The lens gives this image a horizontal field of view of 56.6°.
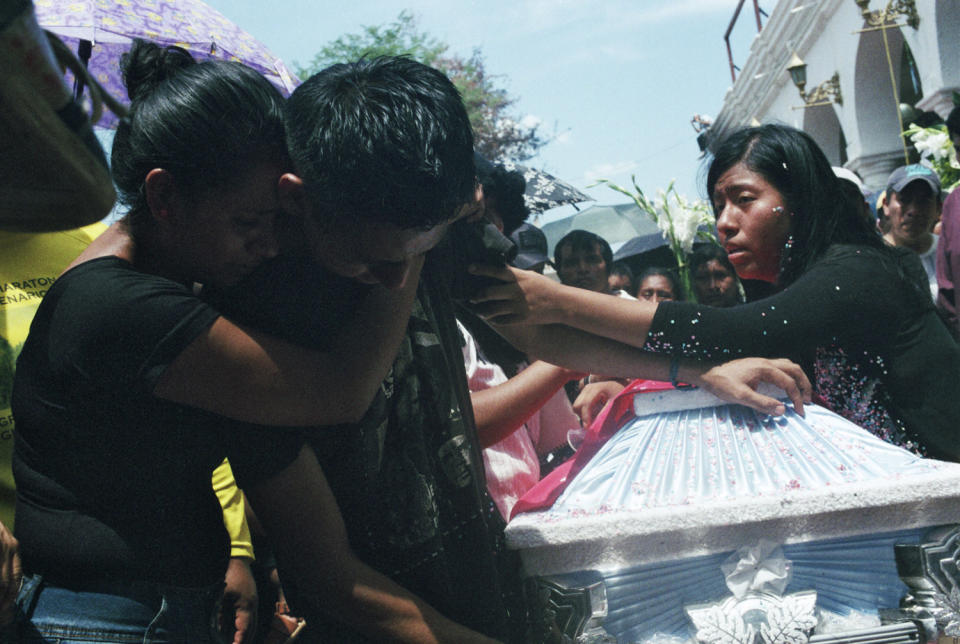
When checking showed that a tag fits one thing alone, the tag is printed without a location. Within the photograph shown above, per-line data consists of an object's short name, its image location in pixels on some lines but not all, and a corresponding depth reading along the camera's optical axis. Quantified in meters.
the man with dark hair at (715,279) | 5.77
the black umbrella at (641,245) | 8.33
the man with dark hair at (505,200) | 1.89
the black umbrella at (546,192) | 6.01
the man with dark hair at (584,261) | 5.75
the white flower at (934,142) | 5.67
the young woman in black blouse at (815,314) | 1.76
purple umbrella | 2.59
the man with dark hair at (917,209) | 4.88
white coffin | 1.59
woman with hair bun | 1.37
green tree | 22.91
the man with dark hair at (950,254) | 3.96
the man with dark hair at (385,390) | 1.26
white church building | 8.12
